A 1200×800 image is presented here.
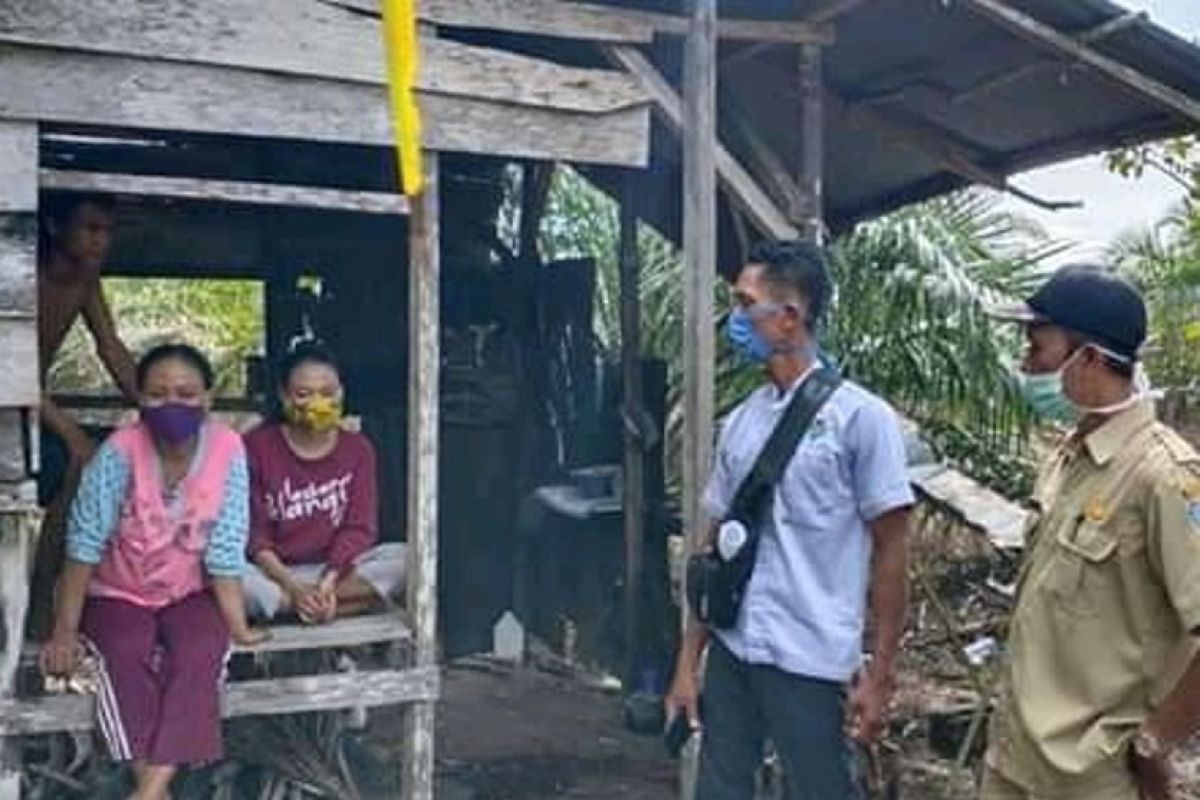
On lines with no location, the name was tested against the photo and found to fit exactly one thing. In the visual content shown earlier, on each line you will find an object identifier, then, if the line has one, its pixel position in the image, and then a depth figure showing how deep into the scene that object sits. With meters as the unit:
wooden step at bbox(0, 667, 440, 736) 4.62
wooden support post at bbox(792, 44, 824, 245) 5.80
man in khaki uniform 2.94
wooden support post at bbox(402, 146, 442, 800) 5.07
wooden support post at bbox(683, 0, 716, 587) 5.33
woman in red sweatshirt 5.19
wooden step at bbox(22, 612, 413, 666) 5.01
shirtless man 5.31
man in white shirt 3.83
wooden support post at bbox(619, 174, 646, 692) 7.14
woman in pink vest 4.59
